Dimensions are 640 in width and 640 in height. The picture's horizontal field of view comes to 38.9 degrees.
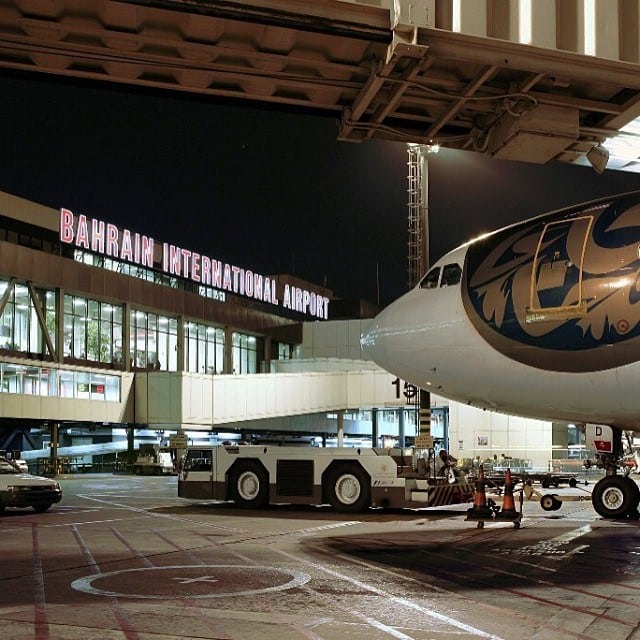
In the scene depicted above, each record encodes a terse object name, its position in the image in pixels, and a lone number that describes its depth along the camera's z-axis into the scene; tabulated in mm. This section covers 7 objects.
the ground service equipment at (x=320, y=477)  21906
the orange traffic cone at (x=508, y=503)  17703
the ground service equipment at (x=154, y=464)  52719
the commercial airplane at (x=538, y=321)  13656
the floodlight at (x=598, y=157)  13773
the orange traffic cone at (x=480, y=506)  18047
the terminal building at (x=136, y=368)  55438
